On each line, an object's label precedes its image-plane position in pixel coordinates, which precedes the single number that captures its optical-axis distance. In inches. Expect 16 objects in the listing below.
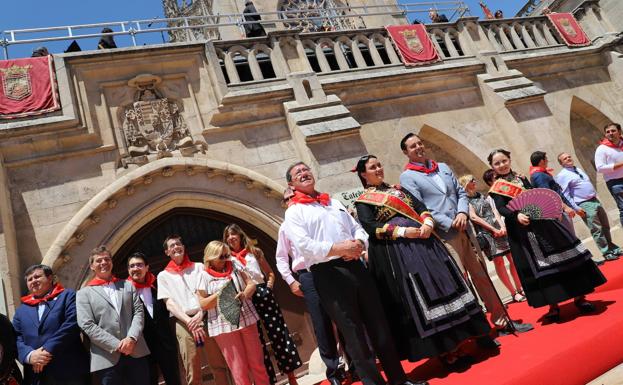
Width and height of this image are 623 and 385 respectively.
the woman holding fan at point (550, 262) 144.4
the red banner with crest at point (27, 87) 238.8
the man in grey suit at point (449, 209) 144.5
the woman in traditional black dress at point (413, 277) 124.4
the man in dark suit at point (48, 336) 141.4
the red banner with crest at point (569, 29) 401.1
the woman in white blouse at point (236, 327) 154.7
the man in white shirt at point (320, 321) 150.2
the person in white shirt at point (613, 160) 238.7
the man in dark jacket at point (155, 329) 159.3
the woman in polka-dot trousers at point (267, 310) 174.2
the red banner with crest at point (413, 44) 334.0
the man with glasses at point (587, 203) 240.2
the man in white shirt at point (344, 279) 118.0
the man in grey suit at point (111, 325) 142.8
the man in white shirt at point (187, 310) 162.2
